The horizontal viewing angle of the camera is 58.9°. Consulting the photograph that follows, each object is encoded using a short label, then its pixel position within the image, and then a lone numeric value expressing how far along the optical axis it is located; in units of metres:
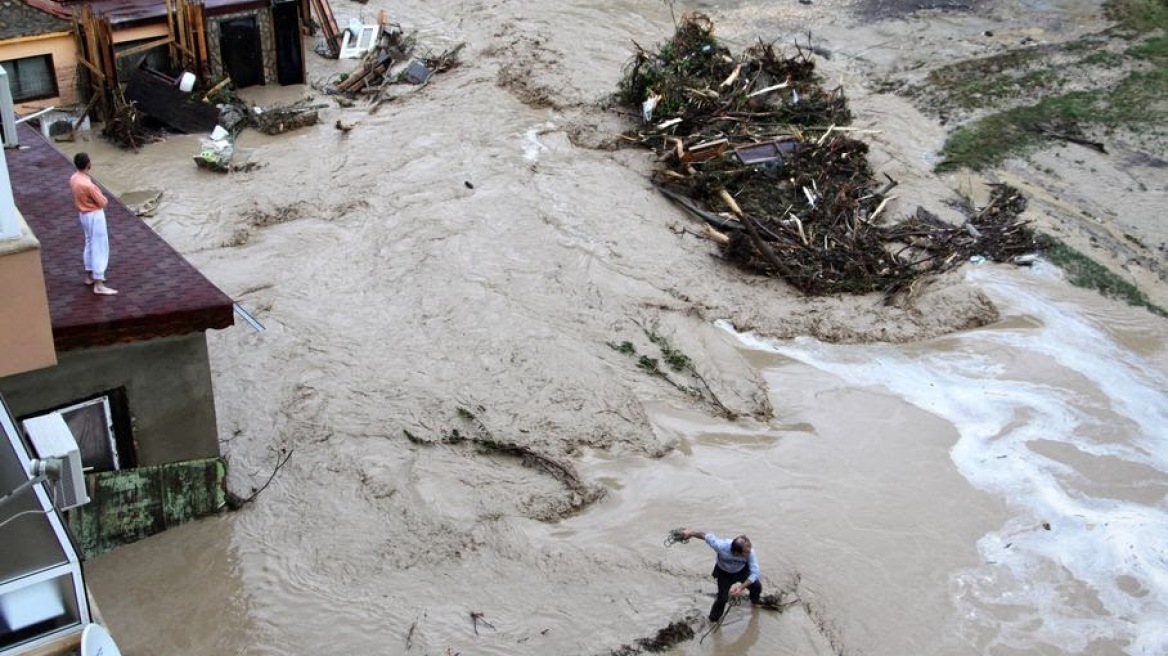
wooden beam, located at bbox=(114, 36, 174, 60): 19.19
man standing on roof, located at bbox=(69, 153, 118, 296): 9.37
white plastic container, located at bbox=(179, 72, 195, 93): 19.17
